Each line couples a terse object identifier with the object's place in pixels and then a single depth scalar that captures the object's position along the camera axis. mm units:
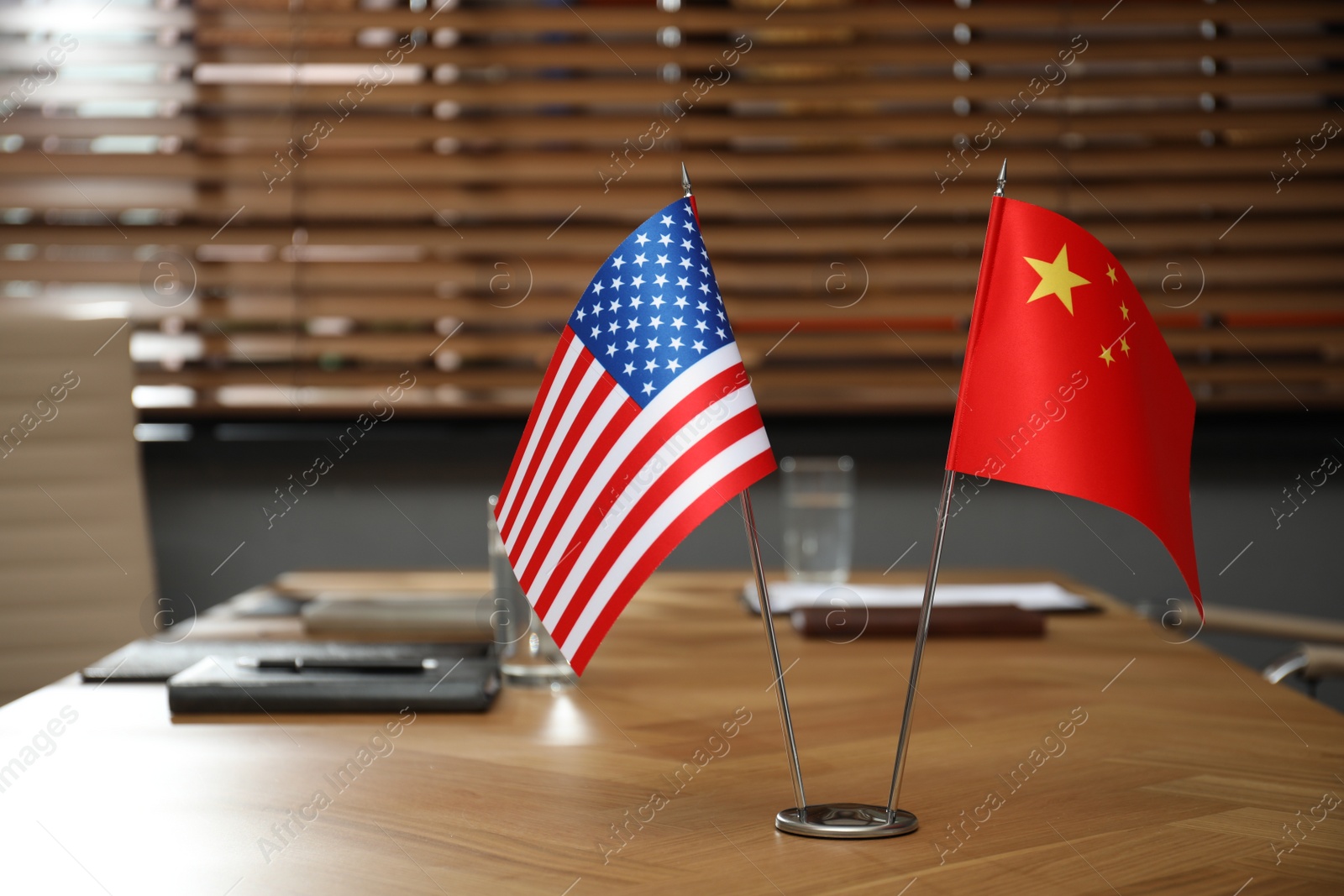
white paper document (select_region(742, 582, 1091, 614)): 1451
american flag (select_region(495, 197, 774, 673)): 675
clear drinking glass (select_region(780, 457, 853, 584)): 1634
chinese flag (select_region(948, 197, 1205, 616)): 656
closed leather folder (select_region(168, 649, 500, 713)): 939
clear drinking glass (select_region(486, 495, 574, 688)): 1072
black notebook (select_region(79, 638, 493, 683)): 1071
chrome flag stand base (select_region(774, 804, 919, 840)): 648
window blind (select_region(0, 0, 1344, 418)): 2586
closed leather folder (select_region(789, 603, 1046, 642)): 1295
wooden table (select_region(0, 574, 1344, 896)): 596
